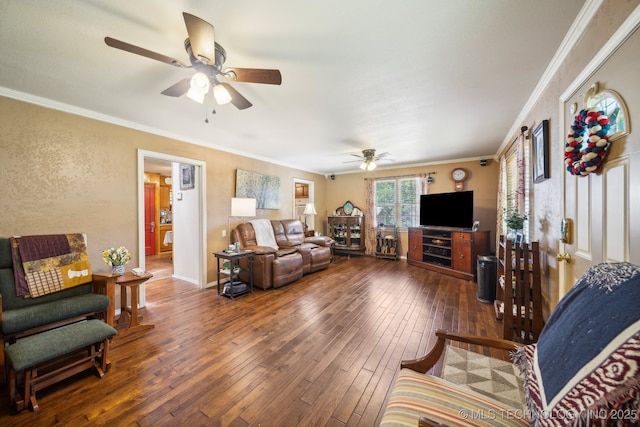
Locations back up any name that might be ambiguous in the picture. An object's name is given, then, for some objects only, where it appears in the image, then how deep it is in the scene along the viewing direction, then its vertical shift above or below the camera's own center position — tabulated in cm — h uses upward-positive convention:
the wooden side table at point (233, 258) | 351 -76
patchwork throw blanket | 205 -48
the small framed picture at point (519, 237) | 268 -29
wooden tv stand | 440 -77
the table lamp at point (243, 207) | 394 +11
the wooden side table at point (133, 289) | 251 -87
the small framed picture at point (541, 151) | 204 +59
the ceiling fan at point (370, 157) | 435 +115
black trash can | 332 -100
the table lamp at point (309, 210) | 605 +8
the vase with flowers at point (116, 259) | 253 -52
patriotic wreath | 123 +41
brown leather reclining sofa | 387 -79
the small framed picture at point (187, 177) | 418 +69
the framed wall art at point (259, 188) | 459 +56
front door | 106 +10
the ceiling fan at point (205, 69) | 131 +102
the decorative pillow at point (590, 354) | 58 -42
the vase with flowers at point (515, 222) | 268 -11
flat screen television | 463 +8
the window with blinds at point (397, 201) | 603 +33
